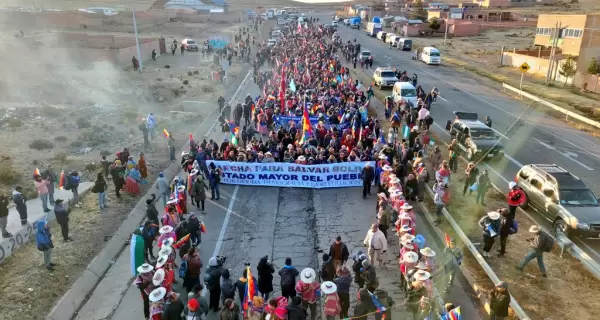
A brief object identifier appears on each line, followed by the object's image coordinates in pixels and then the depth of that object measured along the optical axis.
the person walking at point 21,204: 12.28
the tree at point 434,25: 76.50
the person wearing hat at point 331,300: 8.46
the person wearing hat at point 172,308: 8.08
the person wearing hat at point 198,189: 14.16
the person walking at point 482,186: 14.41
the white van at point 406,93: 26.80
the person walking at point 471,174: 15.26
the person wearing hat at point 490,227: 11.34
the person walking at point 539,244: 10.27
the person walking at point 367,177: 15.50
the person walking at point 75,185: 14.36
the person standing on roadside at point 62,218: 11.92
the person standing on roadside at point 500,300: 8.42
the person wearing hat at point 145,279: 9.01
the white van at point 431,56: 46.62
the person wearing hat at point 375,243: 10.77
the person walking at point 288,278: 9.25
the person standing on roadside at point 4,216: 11.85
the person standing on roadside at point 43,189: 13.71
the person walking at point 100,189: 14.09
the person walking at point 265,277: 9.53
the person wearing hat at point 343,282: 8.98
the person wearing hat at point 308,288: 8.69
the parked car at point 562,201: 12.25
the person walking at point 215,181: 15.34
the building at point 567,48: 37.44
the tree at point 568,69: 34.78
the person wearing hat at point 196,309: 7.90
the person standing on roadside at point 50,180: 14.04
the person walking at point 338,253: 10.16
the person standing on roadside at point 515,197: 12.41
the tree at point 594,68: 33.69
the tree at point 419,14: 97.76
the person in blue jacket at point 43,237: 10.57
